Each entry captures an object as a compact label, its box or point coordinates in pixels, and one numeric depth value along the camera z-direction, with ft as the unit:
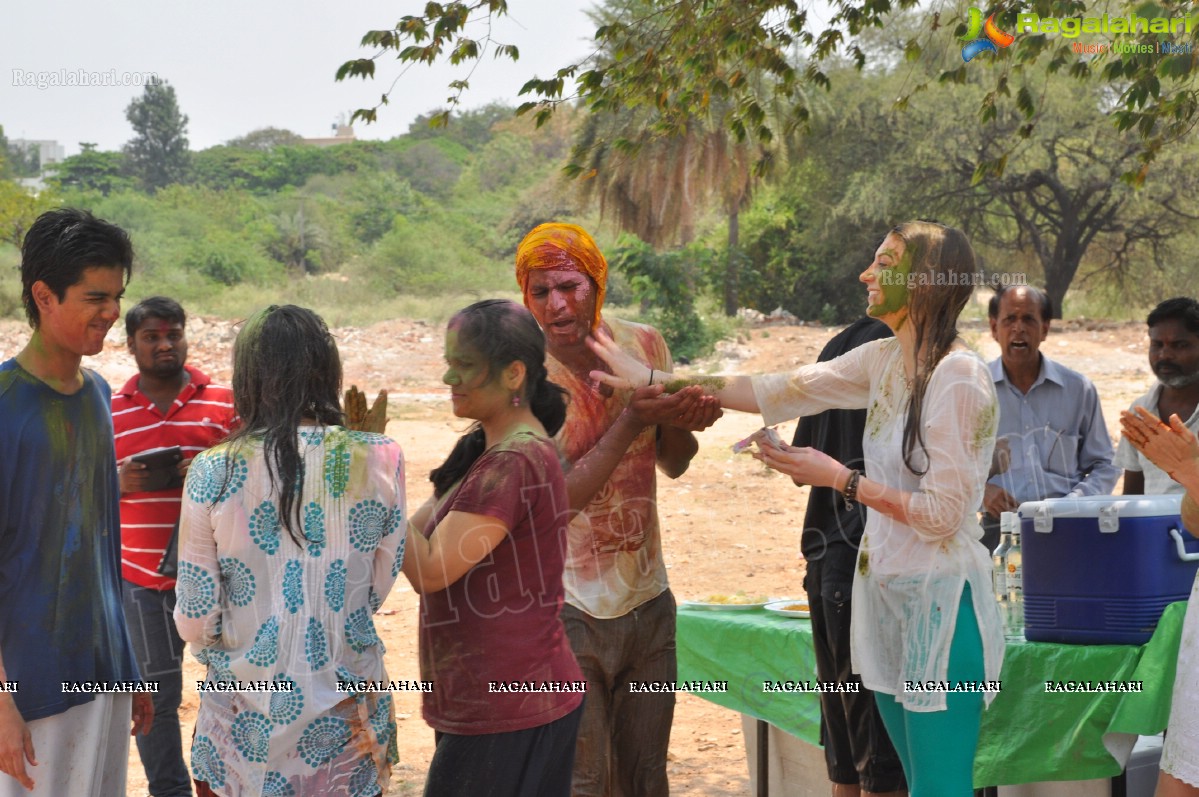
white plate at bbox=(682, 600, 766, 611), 15.30
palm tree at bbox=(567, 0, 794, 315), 83.39
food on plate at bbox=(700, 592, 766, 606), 15.76
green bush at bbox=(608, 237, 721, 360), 73.97
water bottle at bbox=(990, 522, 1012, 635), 13.45
